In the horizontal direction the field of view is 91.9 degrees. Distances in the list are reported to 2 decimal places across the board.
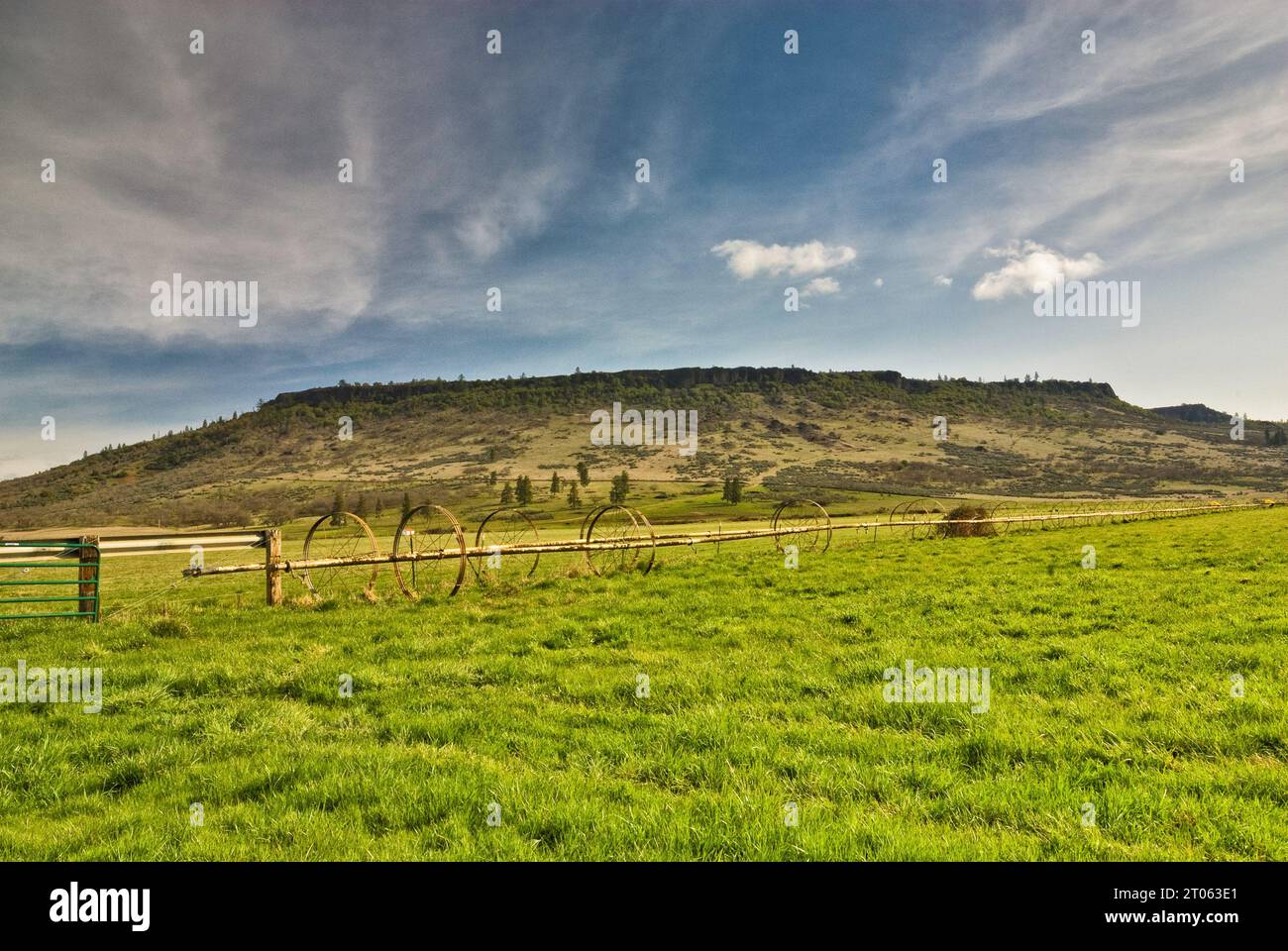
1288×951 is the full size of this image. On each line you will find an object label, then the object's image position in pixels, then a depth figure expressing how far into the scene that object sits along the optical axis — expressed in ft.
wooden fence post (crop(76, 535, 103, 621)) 48.16
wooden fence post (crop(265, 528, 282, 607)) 53.11
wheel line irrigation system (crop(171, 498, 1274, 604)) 54.29
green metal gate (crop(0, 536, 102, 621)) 44.88
